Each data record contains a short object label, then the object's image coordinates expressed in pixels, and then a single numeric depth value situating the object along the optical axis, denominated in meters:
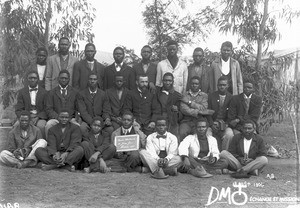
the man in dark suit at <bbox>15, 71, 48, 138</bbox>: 7.18
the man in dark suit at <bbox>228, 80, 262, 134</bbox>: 7.17
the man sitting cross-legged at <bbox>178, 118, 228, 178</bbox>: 6.46
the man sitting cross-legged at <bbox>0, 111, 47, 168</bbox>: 6.52
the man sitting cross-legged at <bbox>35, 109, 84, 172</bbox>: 6.44
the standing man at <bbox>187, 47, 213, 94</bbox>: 7.65
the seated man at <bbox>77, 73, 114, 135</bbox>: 7.18
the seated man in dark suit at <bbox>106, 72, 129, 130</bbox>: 7.33
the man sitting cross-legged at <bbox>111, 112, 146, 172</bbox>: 6.57
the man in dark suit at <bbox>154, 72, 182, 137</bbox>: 7.22
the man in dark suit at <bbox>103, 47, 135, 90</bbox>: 7.68
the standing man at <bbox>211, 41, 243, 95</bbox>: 7.68
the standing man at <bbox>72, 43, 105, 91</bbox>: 7.50
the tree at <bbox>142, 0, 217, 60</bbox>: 9.02
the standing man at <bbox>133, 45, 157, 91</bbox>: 7.68
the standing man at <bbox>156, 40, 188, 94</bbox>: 7.63
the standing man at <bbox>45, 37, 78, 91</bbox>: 7.52
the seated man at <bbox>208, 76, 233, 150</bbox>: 7.17
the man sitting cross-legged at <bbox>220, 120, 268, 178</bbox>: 6.41
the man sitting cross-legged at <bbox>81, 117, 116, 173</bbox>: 6.47
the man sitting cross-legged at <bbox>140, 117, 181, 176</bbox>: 6.34
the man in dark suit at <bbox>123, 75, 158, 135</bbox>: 7.25
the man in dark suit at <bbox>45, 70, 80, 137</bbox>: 7.16
